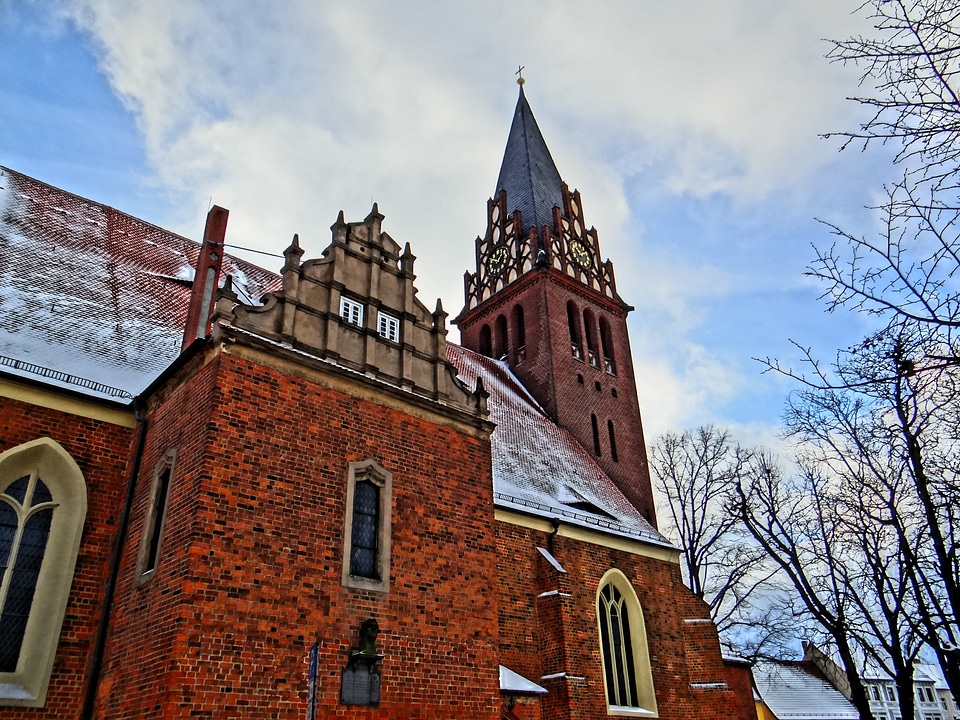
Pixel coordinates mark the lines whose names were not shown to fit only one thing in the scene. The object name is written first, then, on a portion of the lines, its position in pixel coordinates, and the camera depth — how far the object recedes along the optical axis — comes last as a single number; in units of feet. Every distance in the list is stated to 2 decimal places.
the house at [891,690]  127.44
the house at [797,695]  108.47
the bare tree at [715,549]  73.15
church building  27.14
